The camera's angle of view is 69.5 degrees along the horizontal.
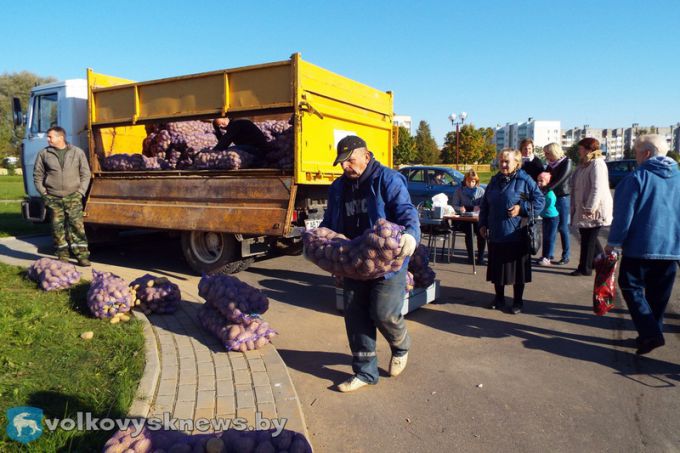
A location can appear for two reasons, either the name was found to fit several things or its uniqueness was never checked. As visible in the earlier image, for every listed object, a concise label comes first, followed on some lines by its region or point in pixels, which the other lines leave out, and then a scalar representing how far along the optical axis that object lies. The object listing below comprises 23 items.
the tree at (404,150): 56.30
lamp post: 31.08
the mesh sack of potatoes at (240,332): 4.04
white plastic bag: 7.85
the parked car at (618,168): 26.48
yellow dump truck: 6.29
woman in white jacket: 6.73
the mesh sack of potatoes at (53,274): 5.60
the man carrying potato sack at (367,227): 3.33
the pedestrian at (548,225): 7.82
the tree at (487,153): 63.59
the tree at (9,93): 53.97
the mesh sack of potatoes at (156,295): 4.98
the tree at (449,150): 57.19
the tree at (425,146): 63.38
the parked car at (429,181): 12.92
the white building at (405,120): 142.68
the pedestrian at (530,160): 7.67
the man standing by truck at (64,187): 7.21
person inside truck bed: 7.03
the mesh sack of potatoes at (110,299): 4.66
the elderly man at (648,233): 3.92
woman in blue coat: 5.20
